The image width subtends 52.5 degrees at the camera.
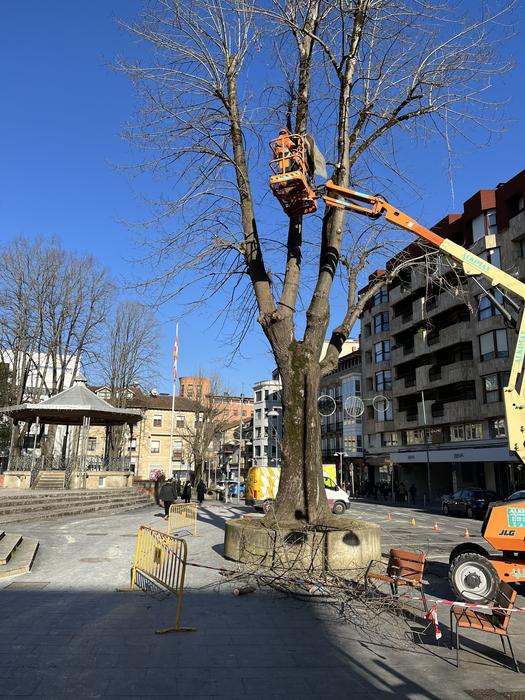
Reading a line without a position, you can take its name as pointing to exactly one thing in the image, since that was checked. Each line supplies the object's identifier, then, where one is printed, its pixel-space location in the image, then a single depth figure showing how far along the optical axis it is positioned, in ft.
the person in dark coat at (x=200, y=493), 98.17
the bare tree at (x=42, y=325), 106.93
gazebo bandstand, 83.25
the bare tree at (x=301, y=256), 33.40
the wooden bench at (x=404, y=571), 23.70
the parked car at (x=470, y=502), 86.38
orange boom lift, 25.09
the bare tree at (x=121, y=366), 130.72
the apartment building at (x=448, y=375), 113.70
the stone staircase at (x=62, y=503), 54.65
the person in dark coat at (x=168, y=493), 58.23
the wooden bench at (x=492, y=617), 17.62
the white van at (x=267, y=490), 83.87
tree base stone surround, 29.12
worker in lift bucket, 33.24
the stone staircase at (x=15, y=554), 29.48
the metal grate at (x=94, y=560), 33.46
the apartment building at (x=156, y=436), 229.25
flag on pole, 123.85
